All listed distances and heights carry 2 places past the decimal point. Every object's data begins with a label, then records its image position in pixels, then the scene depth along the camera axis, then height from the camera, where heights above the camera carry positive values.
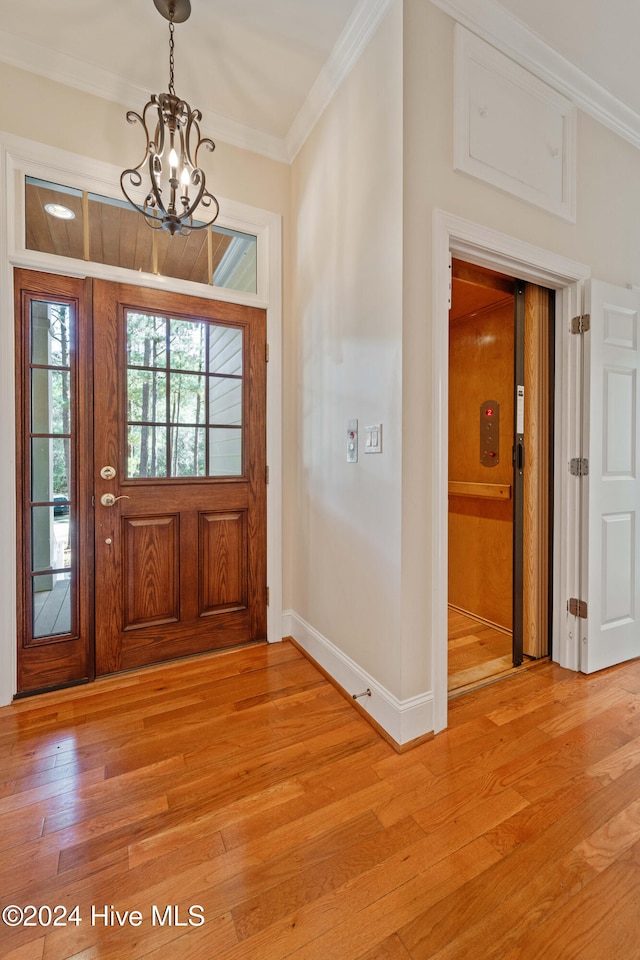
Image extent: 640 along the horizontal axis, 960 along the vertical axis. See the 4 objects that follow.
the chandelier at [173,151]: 1.62 +1.33
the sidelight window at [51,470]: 2.06 +0.02
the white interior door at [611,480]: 2.17 -0.04
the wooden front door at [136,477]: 2.08 -0.01
